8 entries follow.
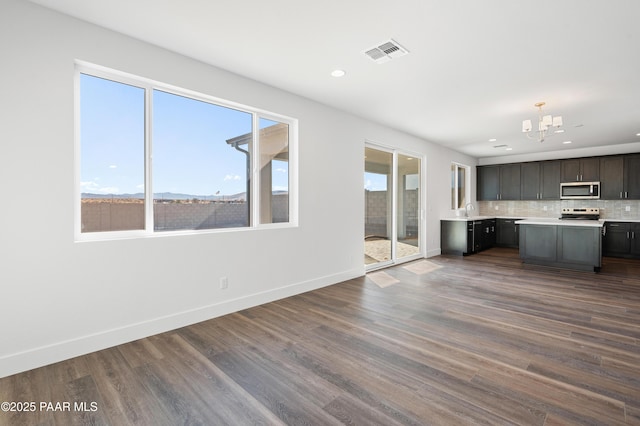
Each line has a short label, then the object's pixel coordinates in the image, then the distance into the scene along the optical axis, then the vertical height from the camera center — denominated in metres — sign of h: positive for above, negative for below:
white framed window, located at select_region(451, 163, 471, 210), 8.39 +0.73
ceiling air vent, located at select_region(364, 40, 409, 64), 2.86 +1.53
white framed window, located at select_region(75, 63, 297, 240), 2.73 +0.55
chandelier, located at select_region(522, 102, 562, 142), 4.35 +1.27
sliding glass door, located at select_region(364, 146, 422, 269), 5.68 +0.11
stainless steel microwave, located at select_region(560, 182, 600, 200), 7.51 +0.51
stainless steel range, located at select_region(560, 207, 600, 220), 7.60 -0.05
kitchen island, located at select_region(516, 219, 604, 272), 5.51 -0.60
